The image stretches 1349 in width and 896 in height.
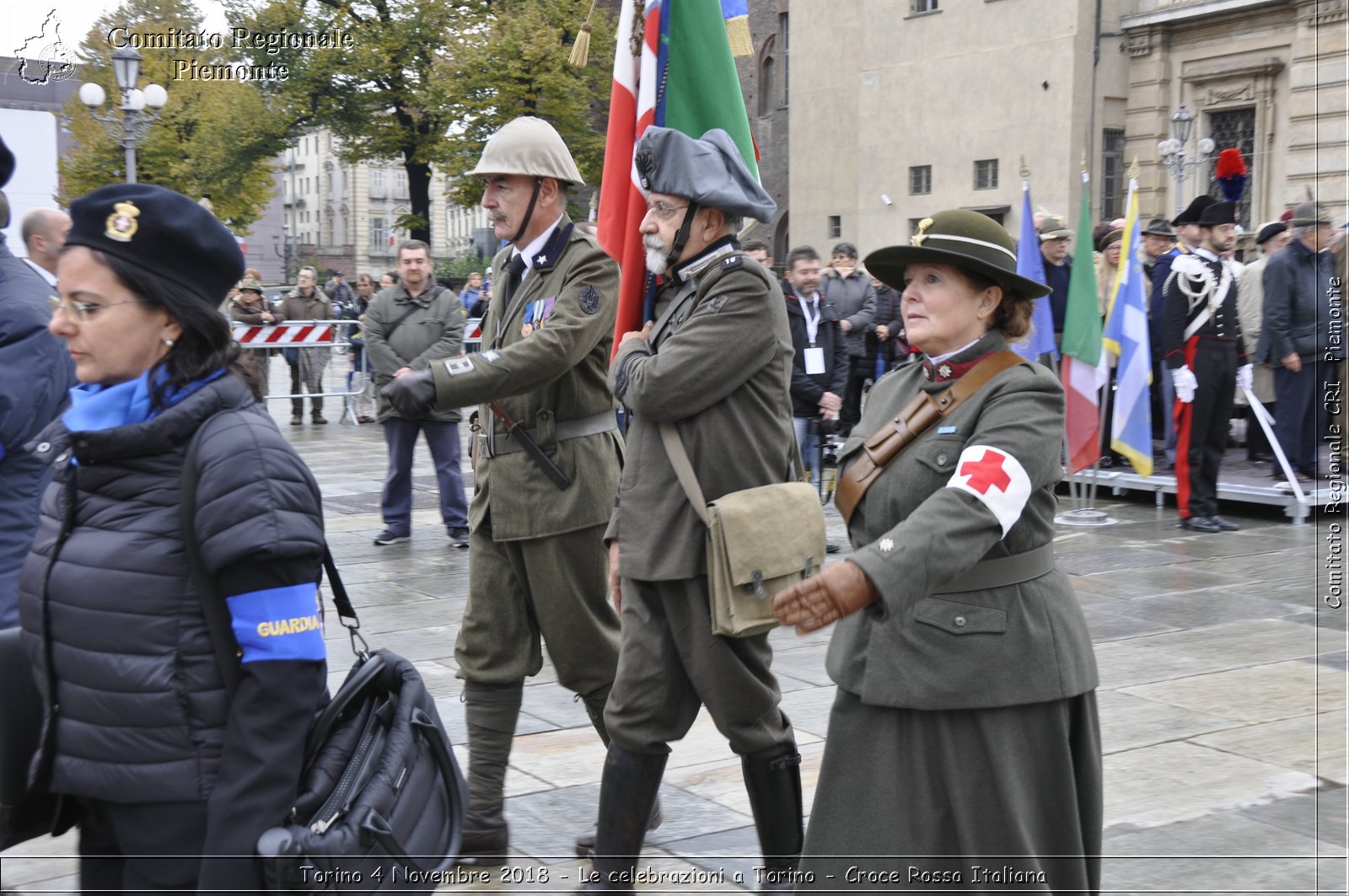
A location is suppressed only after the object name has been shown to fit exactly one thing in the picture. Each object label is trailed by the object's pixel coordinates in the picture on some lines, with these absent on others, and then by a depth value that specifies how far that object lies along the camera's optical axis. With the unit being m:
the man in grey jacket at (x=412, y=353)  9.73
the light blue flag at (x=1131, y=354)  10.27
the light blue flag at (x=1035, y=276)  10.34
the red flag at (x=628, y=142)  4.14
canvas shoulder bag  3.45
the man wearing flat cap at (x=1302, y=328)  10.84
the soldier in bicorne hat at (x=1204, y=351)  9.85
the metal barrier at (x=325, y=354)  17.88
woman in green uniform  2.90
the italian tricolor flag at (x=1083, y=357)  9.95
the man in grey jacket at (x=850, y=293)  12.51
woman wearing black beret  2.33
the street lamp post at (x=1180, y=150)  25.69
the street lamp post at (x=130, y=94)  21.78
